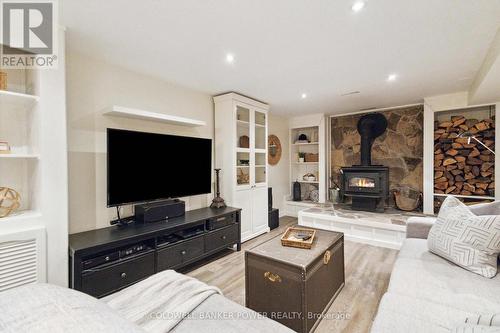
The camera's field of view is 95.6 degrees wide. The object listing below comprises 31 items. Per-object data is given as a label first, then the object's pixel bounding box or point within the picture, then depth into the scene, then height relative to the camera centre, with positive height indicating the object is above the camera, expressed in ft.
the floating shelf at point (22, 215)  5.22 -1.14
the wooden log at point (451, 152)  11.95 +0.67
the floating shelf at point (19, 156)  5.10 +0.29
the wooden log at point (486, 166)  11.20 -0.08
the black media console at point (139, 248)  6.05 -2.62
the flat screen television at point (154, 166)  7.42 +0.03
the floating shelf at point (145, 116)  7.38 +1.84
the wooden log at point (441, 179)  12.26 -0.78
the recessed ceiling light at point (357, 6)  4.97 +3.56
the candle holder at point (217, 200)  10.70 -1.60
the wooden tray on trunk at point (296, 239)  6.01 -2.04
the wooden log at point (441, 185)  12.25 -1.13
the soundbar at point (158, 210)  8.09 -1.63
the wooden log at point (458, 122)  11.76 +2.24
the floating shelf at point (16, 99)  5.27 +1.71
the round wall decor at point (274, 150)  15.65 +1.16
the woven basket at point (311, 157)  16.68 +0.64
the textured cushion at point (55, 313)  2.03 -1.46
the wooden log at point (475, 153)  11.49 +0.59
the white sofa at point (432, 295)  3.49 -2.40
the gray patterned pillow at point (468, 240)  4.85 -1.73
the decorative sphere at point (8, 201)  5.46 -0.82
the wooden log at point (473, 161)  11.47 +0.18
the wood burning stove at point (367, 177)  13.04 -0.67
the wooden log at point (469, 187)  11.57 -1.17
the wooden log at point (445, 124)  12.10 +2.19
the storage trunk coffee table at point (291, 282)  5.04 -2.78
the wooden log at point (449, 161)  11.96 +0.20
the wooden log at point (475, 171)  11.51 -0.33
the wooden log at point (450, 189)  12.01 -1.30
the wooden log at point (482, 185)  11.30 -1.04
